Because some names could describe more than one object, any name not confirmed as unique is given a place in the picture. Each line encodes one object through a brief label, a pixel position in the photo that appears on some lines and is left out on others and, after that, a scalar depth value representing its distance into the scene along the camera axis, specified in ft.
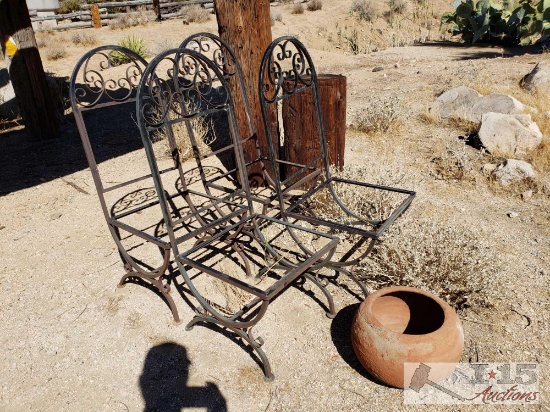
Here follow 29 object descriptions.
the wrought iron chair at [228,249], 7.32
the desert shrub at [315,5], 63.98
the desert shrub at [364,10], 59.67
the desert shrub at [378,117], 17.29
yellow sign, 19.31
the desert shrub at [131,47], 37.98
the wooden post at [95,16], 57.16
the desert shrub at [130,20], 56.70
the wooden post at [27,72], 19.33
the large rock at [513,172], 13.15
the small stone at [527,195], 12.62
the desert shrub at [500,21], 30.04
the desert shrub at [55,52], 40.85
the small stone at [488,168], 14.01
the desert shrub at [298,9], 62.44
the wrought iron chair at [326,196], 8.55
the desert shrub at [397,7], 62.85
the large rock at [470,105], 16.76
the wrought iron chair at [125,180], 8.57
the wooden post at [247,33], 12.07
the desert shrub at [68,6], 65.92
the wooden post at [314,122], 12.17
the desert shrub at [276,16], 57.22
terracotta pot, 6.36
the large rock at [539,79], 19.25
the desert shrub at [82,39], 48.34
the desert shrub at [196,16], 58.39
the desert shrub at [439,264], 8.45
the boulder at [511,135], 14.69
